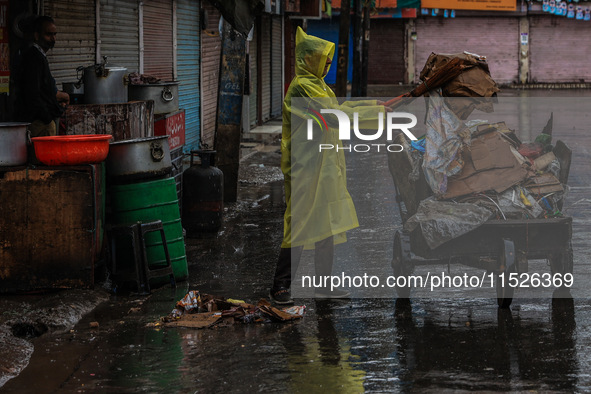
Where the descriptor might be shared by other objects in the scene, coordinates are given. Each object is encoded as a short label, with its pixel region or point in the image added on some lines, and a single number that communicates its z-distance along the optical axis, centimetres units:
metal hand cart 1182
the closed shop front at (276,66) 4938
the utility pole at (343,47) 3957
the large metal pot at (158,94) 1702
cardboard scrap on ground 1155
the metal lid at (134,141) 1357
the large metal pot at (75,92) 1573
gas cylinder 1783
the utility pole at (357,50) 4620
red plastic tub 1262
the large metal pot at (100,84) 1536
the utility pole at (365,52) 5070
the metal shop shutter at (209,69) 3230
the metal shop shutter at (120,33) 2088
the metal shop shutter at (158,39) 2505
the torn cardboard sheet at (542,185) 1290
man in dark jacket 1393
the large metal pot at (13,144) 1260
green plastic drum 1356
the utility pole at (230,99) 2144
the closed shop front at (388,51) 7864
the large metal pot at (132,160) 1359
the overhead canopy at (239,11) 2066
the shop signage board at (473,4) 7651
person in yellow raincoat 1246
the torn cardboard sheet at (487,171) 1259
